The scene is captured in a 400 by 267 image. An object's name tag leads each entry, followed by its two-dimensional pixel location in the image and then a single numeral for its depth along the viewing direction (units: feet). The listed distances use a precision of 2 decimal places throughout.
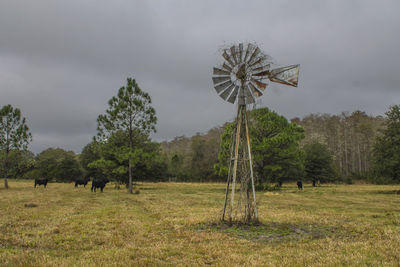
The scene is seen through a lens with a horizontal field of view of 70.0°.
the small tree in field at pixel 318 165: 171.12
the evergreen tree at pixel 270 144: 111.24
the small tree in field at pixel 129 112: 102.47
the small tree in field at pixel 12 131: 127.95
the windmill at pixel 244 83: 36.58
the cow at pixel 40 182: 133.84
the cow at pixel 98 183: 108.99
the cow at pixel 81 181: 134.47
